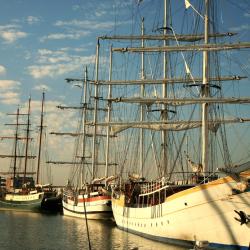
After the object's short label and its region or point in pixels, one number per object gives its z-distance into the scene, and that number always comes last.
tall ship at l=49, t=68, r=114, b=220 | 46.91
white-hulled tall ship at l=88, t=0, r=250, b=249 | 22.48
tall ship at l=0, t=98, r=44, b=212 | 64.38
